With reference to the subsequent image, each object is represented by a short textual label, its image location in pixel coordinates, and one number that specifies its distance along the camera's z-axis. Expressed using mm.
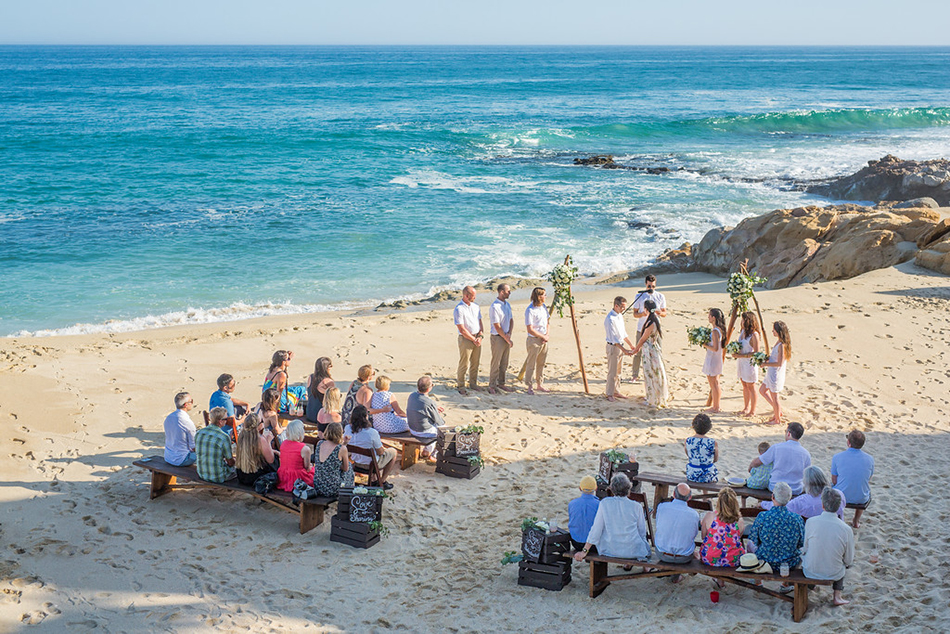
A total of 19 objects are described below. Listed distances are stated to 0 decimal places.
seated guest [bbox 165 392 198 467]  8344
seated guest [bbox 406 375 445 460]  9102
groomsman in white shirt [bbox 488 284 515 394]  11227
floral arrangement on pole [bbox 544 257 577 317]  11602
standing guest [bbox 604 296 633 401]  11148
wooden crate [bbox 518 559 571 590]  6762
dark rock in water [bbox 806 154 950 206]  27447
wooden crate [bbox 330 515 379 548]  7484
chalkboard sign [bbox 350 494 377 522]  7492
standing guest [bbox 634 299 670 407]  10578
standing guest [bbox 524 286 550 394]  11344
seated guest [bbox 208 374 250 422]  9031
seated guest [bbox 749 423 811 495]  7527
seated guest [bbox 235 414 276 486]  7820
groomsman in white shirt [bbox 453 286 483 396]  11227
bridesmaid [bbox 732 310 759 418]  10281
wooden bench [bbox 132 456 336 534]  7703
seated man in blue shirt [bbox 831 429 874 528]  7418
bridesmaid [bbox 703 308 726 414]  10352
